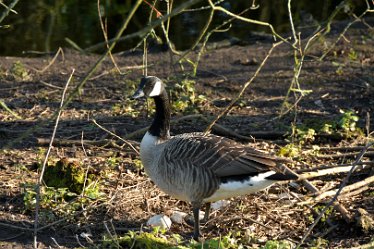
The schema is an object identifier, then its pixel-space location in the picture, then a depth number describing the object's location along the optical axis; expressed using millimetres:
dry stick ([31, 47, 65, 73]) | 20991
